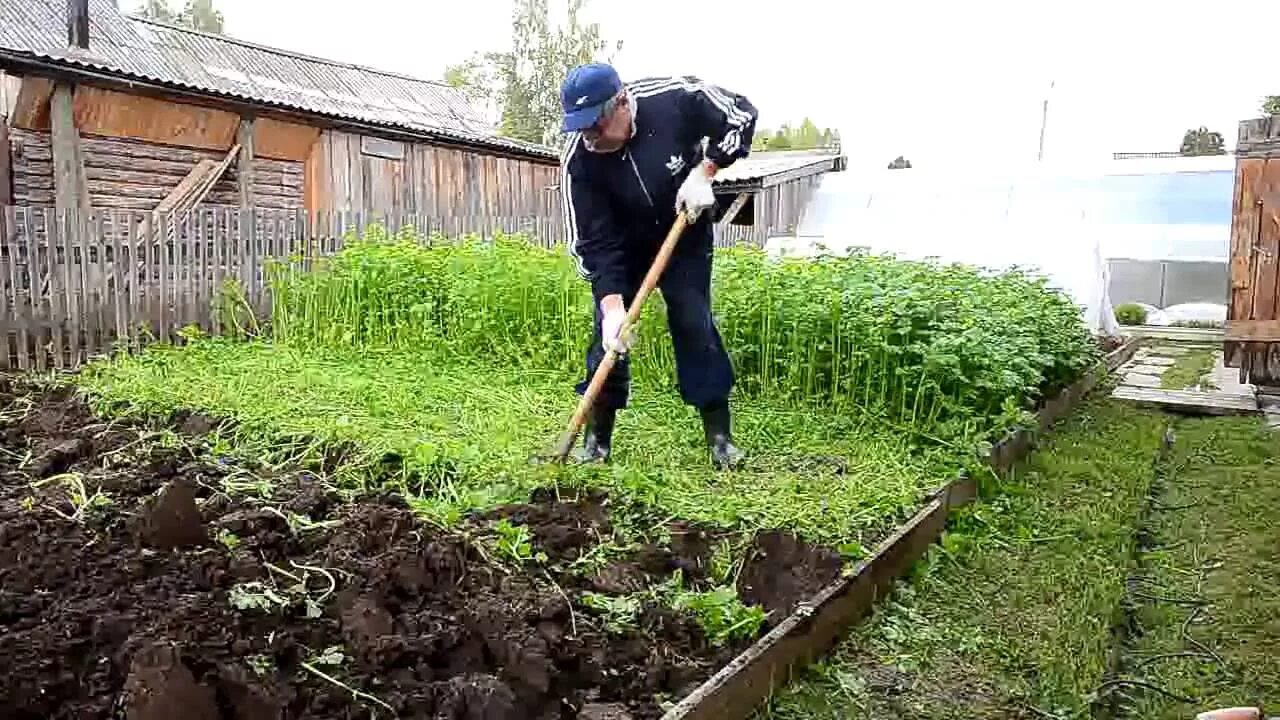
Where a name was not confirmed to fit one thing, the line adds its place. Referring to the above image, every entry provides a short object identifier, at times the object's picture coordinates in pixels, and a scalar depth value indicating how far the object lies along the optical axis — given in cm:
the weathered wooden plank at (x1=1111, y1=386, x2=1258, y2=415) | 645
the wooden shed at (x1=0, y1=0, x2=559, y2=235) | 1058
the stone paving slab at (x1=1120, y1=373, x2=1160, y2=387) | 802
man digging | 406
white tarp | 1022
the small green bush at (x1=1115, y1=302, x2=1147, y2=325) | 1627
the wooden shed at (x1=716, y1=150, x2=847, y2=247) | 1248
